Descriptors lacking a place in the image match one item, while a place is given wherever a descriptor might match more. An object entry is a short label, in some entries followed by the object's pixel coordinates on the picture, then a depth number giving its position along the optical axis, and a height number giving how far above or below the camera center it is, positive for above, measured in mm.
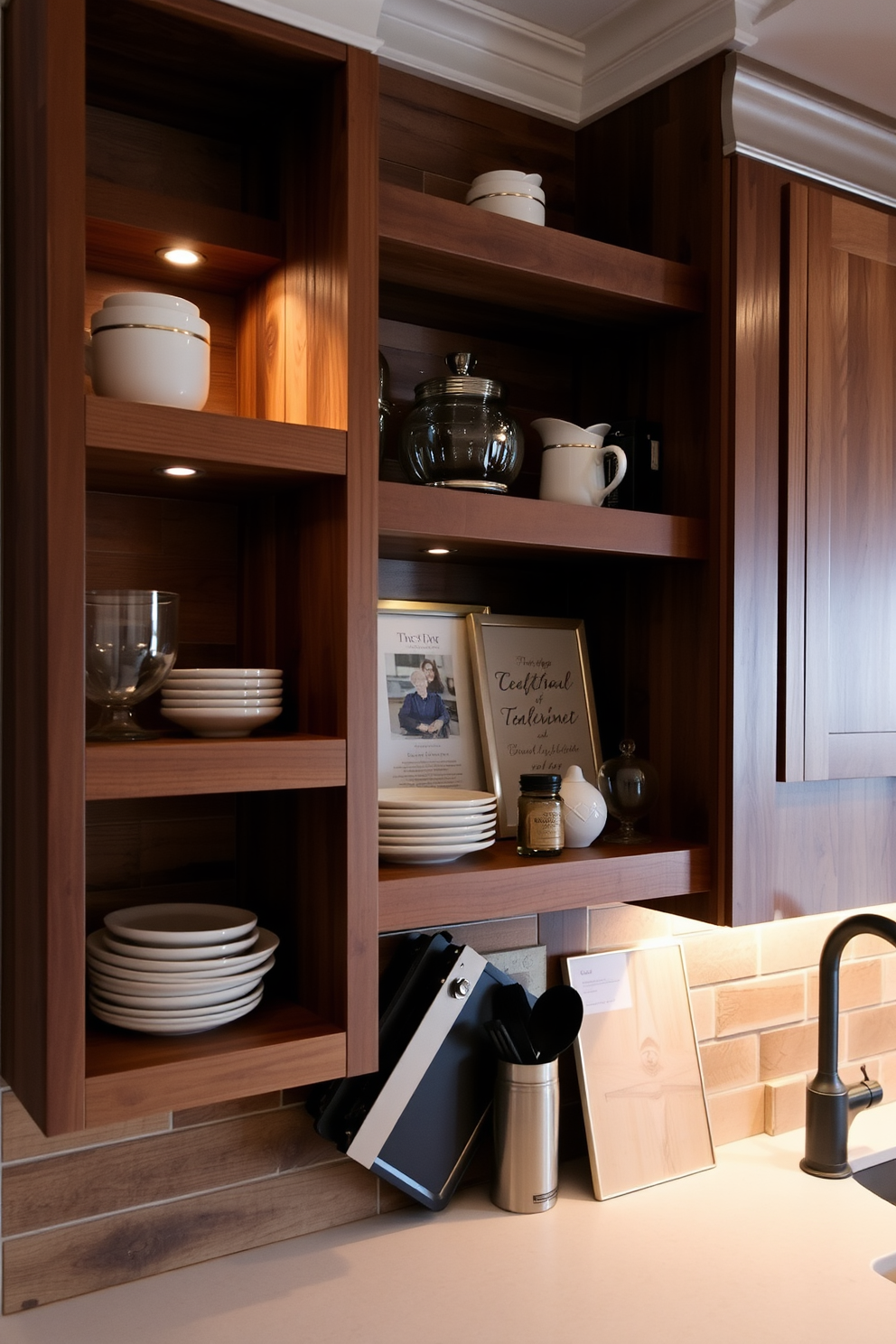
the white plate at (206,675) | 1222 -25
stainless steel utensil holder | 1528 -669
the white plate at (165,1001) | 1177 -374
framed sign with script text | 1648 -72
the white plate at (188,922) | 1197 -319
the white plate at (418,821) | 1345 -205
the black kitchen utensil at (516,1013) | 1545 -509
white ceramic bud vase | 1519 -219
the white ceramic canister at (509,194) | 1472 +614
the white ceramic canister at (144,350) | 1161 +319
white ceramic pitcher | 1529 +262
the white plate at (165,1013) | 1176 -386
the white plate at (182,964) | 1178 -336
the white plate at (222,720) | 1224 -76
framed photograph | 1570 -69
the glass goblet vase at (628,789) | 1581 -194
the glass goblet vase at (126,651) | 1178 +1
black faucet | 1708 -688
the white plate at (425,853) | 1342 -244
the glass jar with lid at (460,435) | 1438 +285
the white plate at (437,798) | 1353 -189
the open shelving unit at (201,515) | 1070 +163
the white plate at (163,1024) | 1178 -398
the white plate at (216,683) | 1222 -34
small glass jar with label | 1462 -218
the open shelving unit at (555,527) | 1347 +161
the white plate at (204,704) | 1222 -57
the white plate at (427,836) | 1345 -224
